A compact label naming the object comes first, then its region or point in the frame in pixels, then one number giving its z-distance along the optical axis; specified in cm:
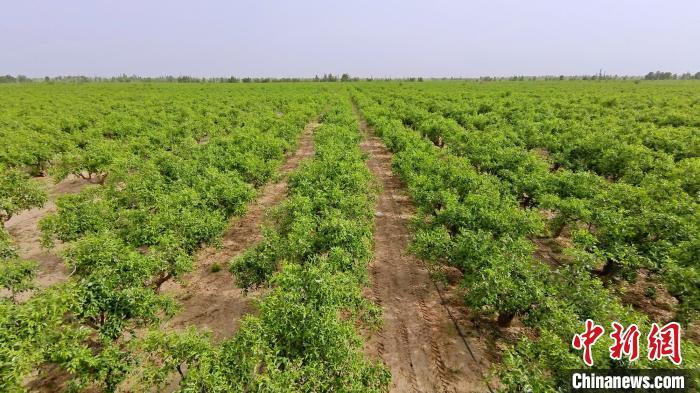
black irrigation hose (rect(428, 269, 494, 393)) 1221
